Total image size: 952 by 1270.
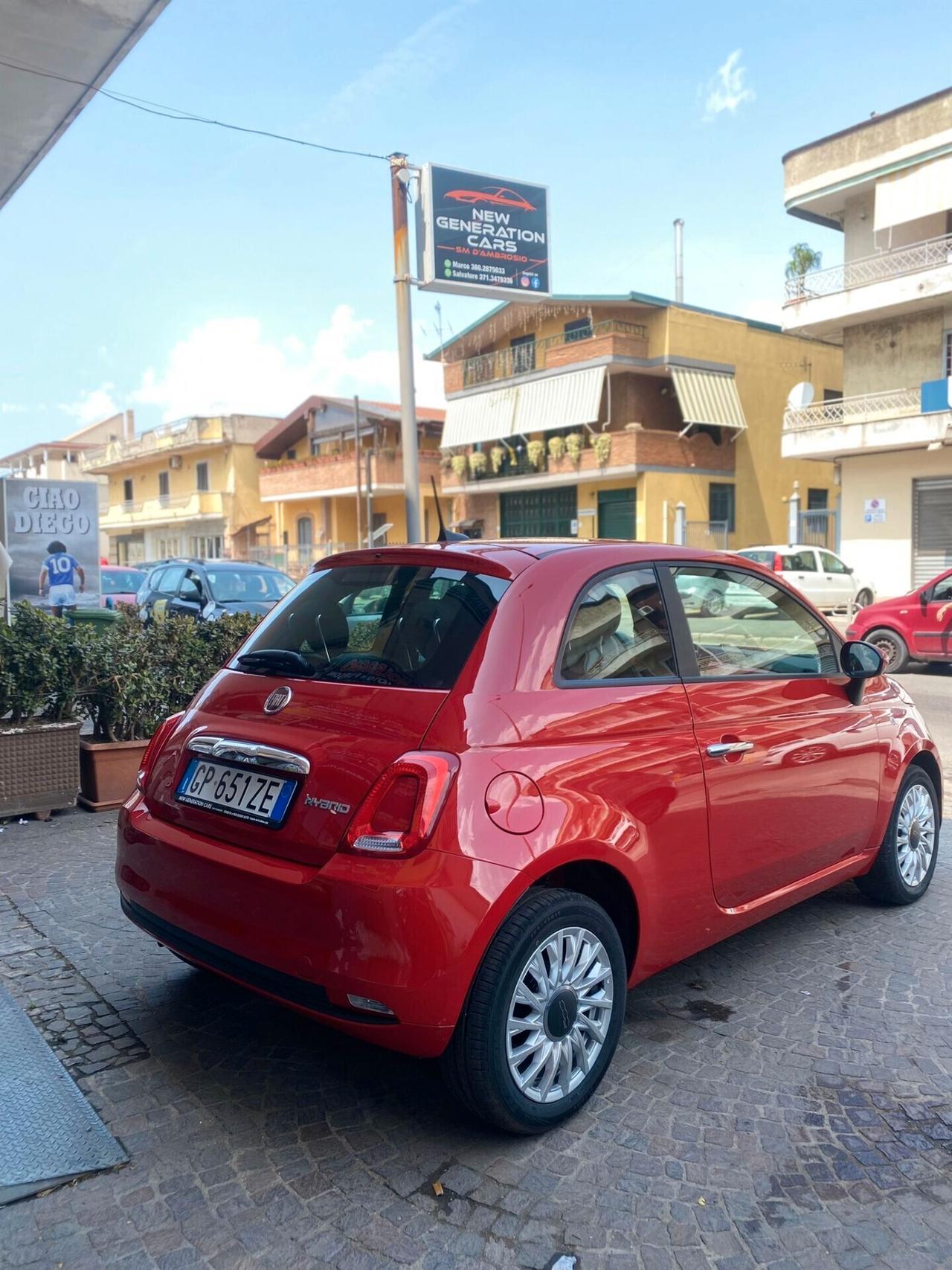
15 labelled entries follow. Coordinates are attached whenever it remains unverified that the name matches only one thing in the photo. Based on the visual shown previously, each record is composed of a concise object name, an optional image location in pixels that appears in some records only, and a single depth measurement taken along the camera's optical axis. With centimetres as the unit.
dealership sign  1329
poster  968
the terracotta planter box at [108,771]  629
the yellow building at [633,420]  3139
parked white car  2425
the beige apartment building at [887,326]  2364
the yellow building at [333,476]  3847
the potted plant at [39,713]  593
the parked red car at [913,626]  1355
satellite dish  2684
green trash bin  1049
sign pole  1245
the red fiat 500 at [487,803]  271
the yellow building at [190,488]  4828
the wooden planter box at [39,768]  591
